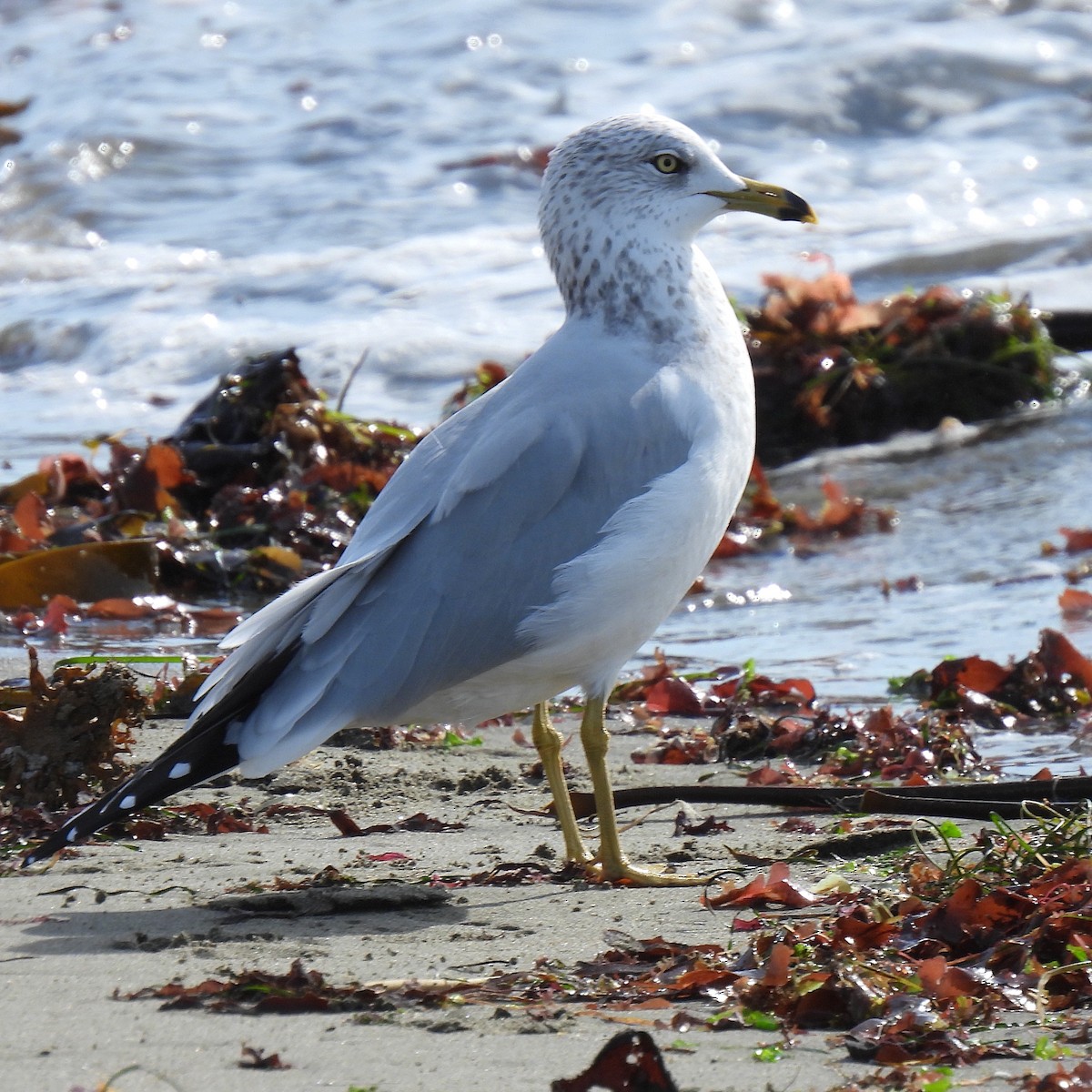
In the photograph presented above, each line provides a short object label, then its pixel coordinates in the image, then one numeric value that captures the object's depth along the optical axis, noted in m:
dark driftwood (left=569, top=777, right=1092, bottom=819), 6.99
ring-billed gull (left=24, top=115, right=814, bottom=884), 6.82
